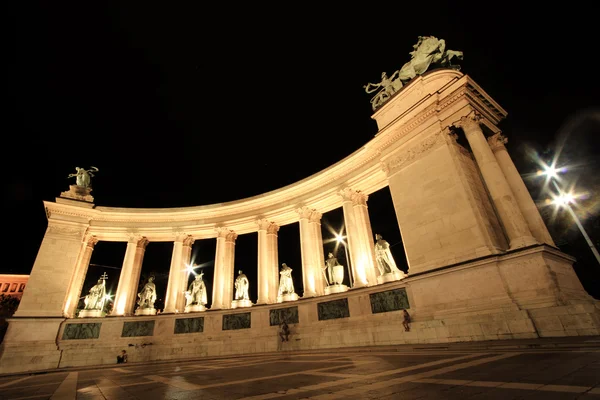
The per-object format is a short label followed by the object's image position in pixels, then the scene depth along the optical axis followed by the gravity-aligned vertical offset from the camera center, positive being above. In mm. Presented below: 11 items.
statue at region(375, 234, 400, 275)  23234 +5316
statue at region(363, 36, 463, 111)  23172 +19600
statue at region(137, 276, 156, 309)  32250 +5463
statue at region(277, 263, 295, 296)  28984 +5169
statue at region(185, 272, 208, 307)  32062 +5285
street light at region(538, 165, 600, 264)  29812 +12167
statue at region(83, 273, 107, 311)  30844 +5458
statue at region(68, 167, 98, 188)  34938 +19329
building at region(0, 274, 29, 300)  72500 +17497
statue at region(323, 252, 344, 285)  26453 +5325
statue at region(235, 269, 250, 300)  31267 +5399
